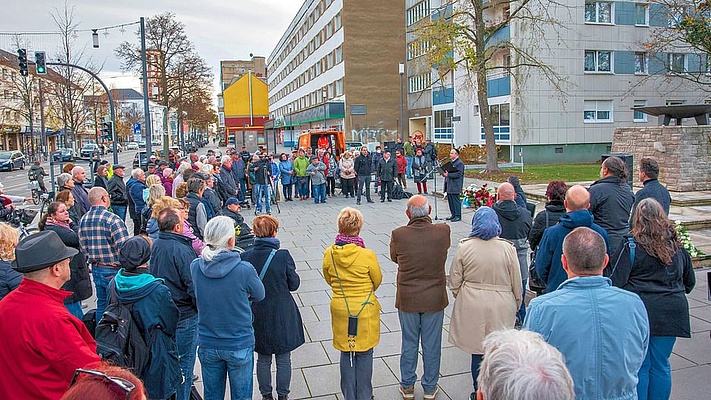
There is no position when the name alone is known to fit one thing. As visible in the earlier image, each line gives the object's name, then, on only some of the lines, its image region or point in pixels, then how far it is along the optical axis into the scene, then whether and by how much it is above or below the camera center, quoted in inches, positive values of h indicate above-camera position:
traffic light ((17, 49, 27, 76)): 823.7 +155.0
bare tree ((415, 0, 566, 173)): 932.6 +192.0
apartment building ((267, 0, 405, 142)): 2133.4 +351.4
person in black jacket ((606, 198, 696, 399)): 159.9 -38.8
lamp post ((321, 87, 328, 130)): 2161.2 +241.6
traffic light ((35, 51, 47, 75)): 829.2 +151.8
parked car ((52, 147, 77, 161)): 1676.3 +22.9
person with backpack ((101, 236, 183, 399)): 152.9 -43.3
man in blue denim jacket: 112.1 -37.4
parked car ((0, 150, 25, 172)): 1636.3 +4.2
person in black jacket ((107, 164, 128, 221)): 475.9 -26.2
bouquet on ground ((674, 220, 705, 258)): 322.7 -54.9
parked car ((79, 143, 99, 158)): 1922.0 +30.0
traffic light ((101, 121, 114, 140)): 923.6 +53.4
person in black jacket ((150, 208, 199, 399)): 186.2 -39.3
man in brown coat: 190.5 -47.0
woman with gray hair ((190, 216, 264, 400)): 166.2 -44.7
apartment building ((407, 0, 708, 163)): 1309.1 +170.0
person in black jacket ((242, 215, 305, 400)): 182.7 -47.4
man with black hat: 111.3 -37.7
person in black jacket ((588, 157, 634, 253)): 241.9 -21.7
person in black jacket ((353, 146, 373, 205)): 724.0 -15.1
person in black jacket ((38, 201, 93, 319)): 232.7 -45.1
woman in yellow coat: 182.4 -49.7
